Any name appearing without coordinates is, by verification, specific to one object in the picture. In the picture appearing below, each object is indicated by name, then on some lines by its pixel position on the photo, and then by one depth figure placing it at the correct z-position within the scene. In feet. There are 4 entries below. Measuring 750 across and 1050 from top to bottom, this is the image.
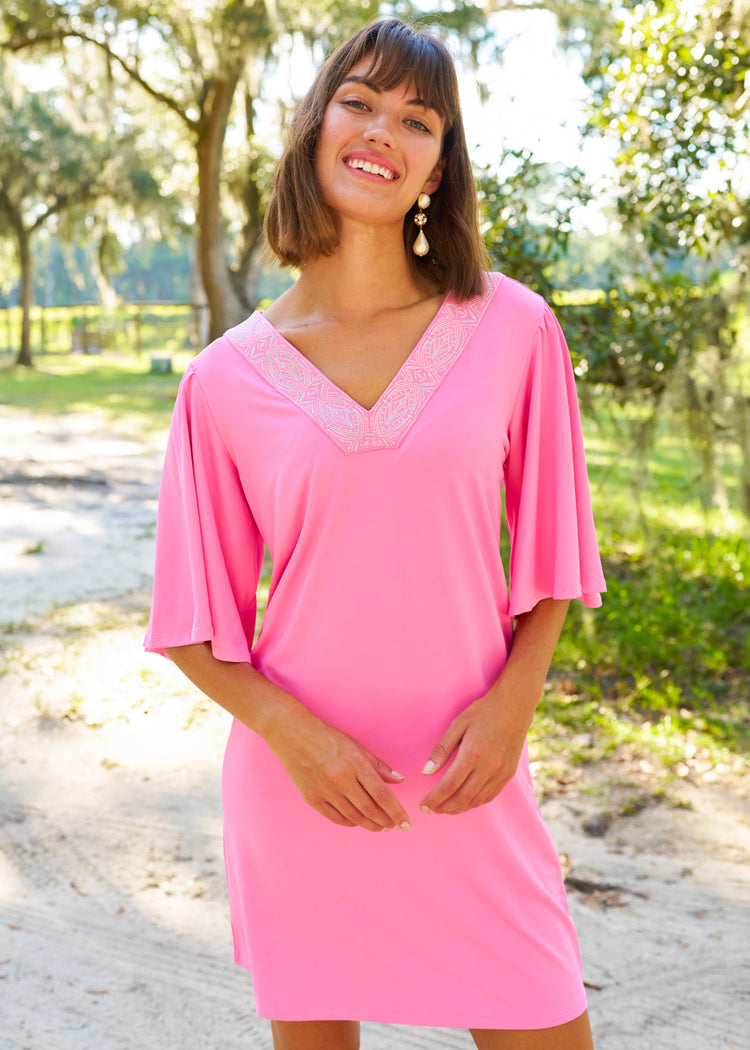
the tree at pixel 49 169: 71.67
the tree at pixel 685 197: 13.16
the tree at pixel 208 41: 37.06
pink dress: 5.09
